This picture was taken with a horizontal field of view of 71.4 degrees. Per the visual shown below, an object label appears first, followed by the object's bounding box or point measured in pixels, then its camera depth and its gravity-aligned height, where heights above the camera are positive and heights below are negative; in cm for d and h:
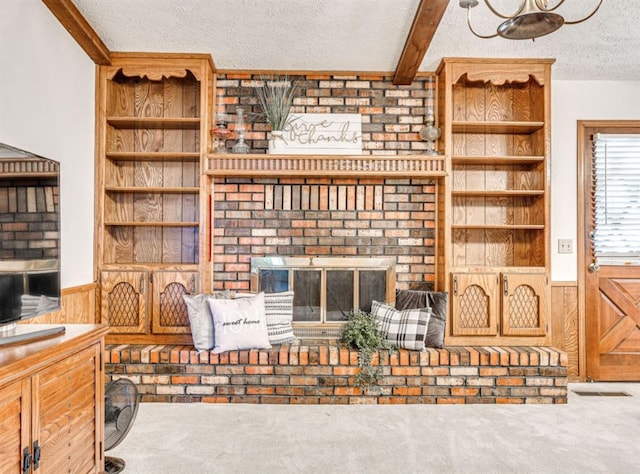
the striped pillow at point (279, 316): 316 -55
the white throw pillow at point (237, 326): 294 -57
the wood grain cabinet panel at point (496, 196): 331 +36
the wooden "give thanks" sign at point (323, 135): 346 +83
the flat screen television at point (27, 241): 156 -1
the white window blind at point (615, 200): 355 +33
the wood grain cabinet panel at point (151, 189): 324 +37
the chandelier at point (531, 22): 178 +90
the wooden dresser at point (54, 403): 126 -54
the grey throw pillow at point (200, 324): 298 -57
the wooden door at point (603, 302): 353 -48
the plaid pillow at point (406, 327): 303 -60
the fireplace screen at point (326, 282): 347 -33
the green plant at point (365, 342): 293 -70
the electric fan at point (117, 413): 204 -82
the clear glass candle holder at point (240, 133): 336 +83
